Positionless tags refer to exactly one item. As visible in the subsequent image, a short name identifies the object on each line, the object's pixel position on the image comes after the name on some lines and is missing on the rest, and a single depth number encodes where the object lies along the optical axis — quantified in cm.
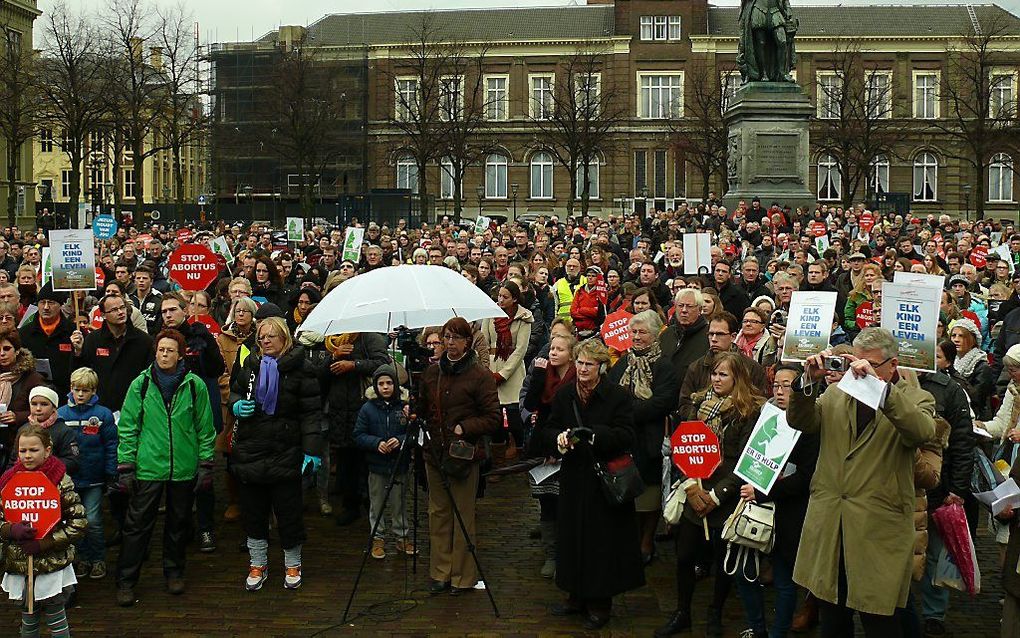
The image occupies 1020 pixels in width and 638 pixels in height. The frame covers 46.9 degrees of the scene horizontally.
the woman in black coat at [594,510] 763
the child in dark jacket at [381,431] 927
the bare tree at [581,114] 6544
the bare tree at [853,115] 5797
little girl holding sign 724
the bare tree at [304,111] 5831
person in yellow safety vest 1445
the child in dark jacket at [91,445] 863
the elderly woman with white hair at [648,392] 854
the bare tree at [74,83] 4359
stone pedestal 2814
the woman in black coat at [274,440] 853
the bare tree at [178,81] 4584
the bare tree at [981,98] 5584
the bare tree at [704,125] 5981
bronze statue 2764
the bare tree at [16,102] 4459
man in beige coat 598
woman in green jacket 846
